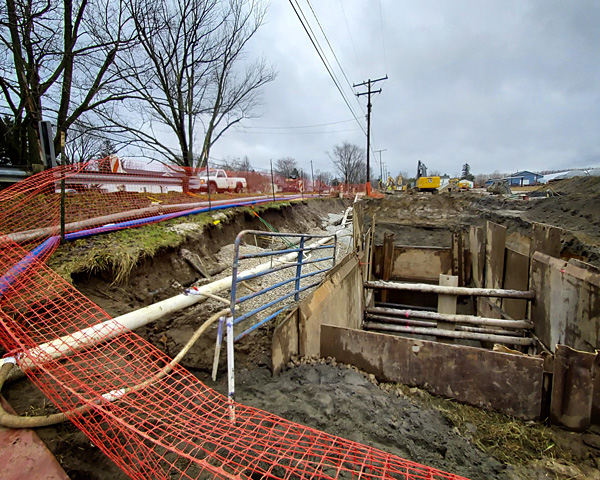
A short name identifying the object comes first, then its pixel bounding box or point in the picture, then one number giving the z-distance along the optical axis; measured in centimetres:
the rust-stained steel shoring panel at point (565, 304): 414
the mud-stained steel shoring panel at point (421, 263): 1061
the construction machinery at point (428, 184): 2495
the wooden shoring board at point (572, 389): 290
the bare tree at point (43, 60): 800
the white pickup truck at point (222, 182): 1467
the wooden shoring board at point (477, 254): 861
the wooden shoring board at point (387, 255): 972
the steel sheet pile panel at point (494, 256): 716
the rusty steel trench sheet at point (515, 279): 617
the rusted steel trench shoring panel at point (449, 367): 315
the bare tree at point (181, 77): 1391
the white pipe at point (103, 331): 223
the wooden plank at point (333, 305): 388
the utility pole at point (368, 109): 2612
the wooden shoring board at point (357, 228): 773
